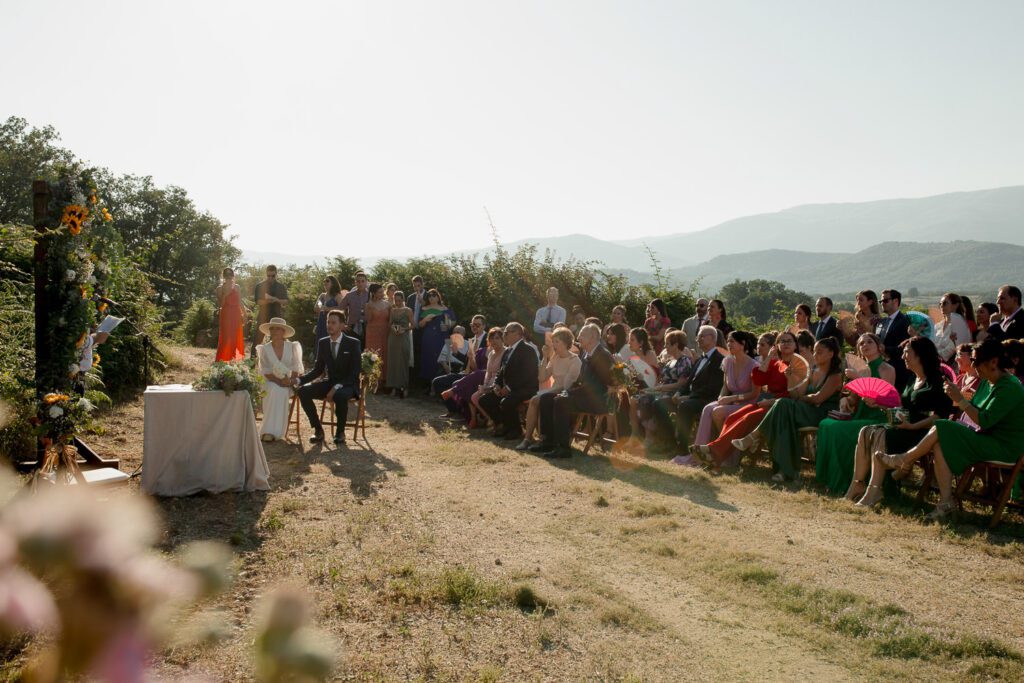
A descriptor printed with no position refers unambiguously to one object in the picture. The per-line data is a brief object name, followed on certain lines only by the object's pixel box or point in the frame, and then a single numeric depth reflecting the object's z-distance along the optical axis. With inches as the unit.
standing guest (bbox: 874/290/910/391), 370.6
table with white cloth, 276.4
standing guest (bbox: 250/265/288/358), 566.6
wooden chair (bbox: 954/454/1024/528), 255.4
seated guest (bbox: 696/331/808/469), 354.3
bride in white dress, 398.9
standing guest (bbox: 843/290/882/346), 394.9
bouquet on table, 289.1
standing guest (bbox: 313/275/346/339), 593.3
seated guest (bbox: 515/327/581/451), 405.1
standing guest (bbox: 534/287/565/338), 533.0
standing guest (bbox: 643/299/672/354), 476.1
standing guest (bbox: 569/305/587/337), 531.2
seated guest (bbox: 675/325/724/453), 394.3
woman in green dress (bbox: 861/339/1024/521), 265.3
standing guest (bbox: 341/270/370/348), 584.7
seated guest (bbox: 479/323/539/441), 425.7
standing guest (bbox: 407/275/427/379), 588.4
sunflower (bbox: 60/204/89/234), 266.8
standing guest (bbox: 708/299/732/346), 446.0
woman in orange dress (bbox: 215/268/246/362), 544.7
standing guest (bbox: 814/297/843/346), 407.5
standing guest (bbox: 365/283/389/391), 573.0
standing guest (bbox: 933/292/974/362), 366.0
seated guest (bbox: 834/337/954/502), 291.0
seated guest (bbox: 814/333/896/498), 309.3
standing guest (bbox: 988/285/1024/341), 335.6
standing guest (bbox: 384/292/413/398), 561.6
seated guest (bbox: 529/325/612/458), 390.9
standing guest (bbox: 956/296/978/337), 374.3
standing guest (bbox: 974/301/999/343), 370.6
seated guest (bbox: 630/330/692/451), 407.8
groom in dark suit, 401.1
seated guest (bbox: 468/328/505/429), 450.9
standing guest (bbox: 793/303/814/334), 415.2
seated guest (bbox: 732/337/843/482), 332.2
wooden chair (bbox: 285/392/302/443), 395.2
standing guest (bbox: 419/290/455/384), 575.2
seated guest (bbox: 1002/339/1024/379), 270.7
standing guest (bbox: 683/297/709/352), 485.4
